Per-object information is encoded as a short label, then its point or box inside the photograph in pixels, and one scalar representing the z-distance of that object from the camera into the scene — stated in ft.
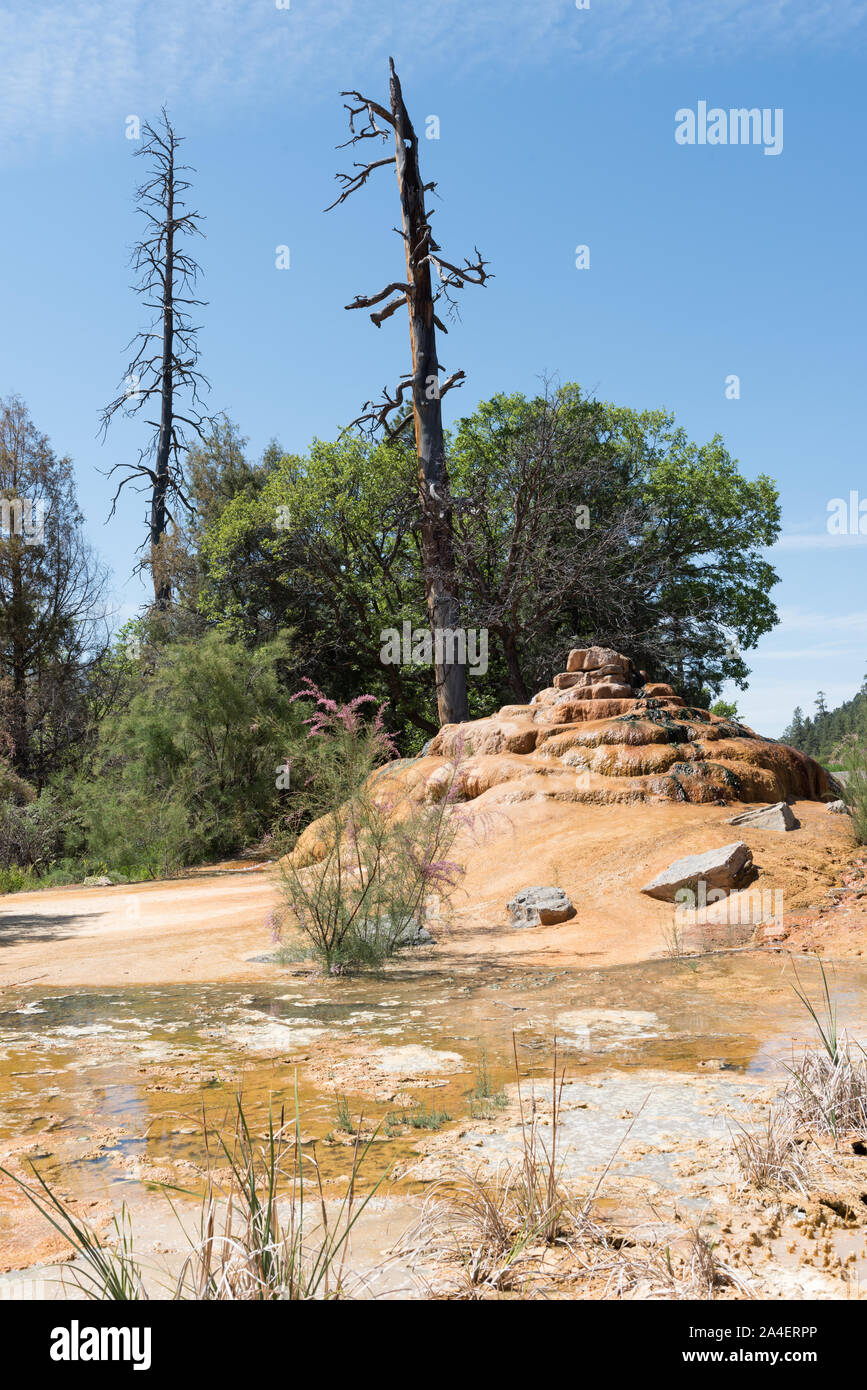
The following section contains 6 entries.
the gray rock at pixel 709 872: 30.66
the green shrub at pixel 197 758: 59.36
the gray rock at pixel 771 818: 35.73
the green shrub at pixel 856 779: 35.96
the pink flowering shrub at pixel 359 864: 26.84
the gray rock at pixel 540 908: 31.35
